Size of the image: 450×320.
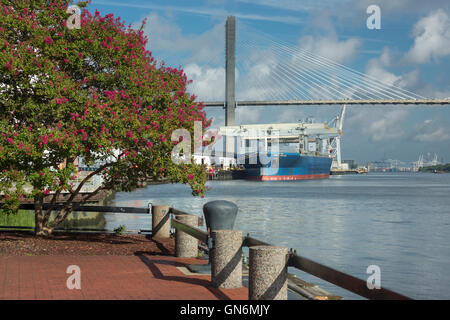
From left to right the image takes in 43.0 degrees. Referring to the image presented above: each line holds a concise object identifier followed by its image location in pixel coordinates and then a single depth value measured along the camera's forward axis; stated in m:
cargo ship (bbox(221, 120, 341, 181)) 137.00
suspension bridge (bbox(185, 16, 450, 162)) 104.88
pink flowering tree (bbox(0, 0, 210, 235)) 14.23
